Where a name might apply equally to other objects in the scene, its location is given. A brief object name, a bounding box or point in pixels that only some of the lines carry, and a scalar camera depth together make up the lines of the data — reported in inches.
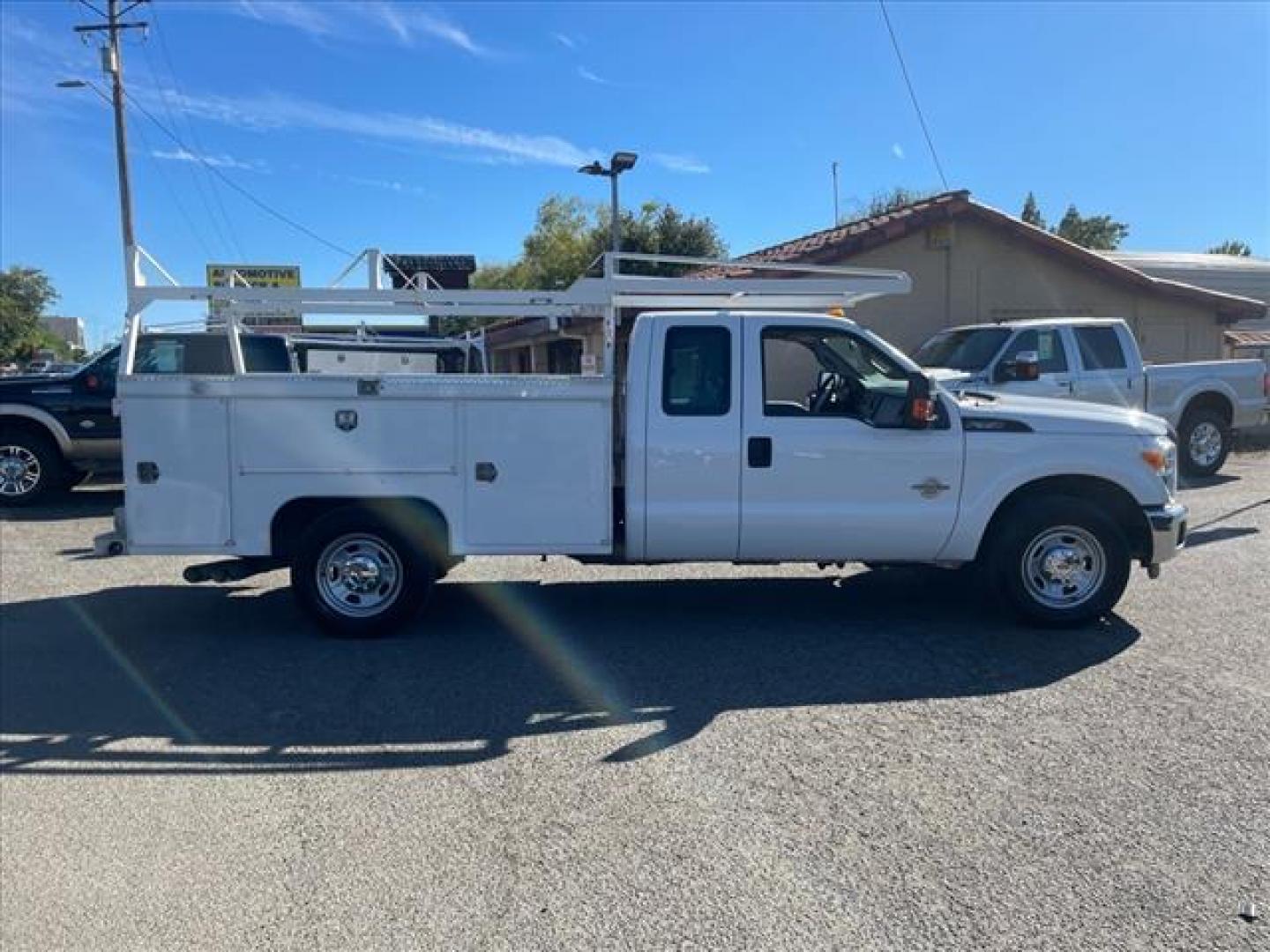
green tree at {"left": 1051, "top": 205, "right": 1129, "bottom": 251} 2551.7
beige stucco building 653.9
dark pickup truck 478.3
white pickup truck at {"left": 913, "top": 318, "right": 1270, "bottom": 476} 481.7
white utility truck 249.9
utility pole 1059.9
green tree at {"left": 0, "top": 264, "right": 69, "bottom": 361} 2829.7
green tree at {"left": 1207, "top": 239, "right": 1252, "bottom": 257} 3146.4
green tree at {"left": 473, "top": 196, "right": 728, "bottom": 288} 1647.4
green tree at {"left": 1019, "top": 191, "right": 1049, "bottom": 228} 2287.2
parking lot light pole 828.6
